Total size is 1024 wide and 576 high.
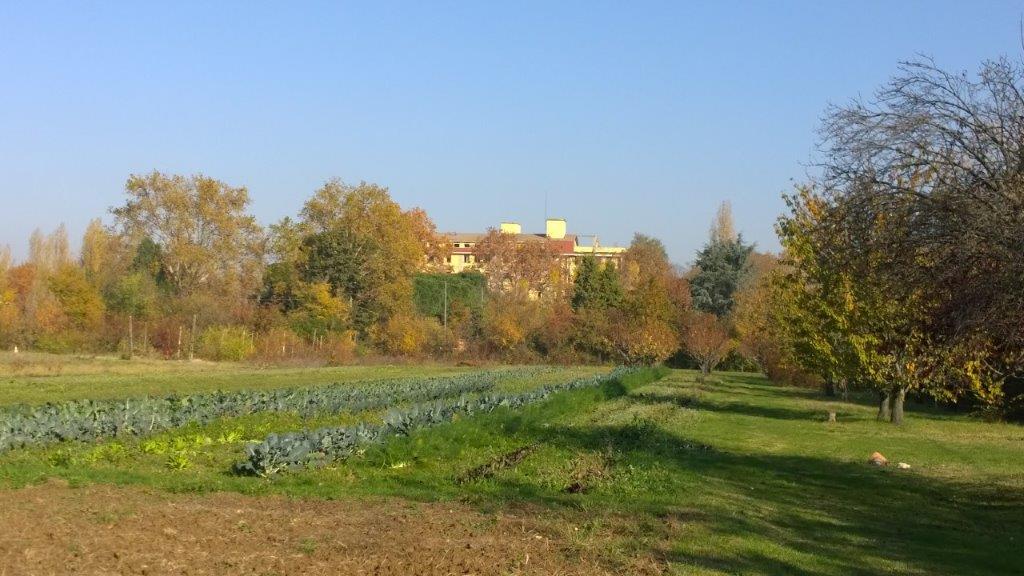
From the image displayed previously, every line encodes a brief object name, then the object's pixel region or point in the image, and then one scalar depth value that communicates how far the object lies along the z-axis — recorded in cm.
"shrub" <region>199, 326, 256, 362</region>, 7106
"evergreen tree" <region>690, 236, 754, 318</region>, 8975
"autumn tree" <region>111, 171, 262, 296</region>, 8406
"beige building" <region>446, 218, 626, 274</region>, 13354
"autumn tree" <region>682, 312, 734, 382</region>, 7344
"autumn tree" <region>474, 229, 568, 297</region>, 10706
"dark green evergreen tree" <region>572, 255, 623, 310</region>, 8612
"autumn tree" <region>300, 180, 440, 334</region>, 8500
